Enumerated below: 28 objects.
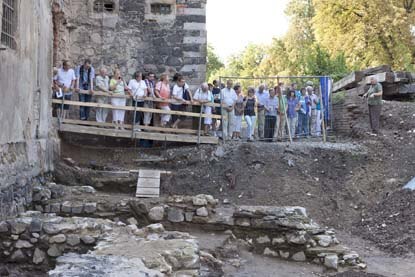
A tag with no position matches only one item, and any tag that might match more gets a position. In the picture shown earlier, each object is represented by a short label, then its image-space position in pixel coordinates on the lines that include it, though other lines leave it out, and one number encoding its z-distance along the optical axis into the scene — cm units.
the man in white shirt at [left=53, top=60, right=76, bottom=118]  1187
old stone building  827
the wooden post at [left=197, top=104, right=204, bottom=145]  1282
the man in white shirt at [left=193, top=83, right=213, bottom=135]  1309
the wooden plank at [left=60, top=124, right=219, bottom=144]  1210
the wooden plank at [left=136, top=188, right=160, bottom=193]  1067
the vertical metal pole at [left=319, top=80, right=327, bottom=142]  1408
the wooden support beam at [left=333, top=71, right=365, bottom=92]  1670
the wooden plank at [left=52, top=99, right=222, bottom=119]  1177
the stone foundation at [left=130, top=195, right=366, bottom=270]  816
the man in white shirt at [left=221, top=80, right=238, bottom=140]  1335
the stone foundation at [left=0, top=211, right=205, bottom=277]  571
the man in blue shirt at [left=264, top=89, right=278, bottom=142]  1401
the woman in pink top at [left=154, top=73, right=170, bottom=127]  1282
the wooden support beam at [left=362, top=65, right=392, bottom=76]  1656
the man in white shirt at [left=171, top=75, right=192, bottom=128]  1284
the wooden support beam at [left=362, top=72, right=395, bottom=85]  1594
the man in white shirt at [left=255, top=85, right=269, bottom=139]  1405
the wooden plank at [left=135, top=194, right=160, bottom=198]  1059
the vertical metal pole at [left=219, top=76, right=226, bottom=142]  1307
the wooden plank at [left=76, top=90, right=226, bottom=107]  1214
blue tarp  1536
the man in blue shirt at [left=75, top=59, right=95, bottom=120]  1236
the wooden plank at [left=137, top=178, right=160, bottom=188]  1088
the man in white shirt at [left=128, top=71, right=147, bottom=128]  1251
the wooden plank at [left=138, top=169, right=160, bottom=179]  1112
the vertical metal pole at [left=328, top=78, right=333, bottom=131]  1558
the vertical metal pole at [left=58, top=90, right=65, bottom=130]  1182
